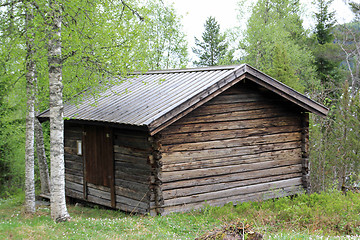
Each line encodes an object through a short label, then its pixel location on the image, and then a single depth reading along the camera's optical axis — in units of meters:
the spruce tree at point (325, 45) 33.03
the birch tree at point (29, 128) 11.69
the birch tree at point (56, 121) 9.73
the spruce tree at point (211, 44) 39.53
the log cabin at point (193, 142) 11.43
